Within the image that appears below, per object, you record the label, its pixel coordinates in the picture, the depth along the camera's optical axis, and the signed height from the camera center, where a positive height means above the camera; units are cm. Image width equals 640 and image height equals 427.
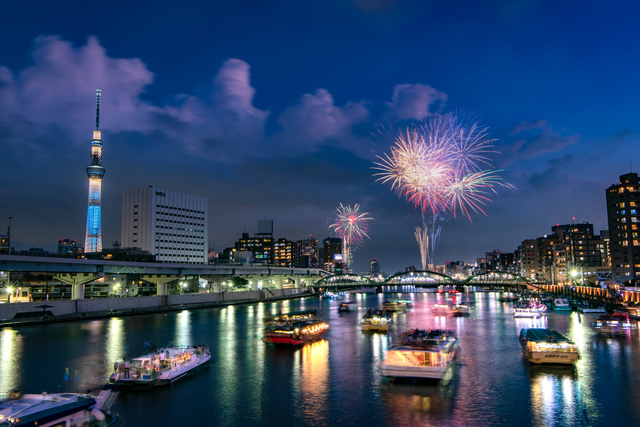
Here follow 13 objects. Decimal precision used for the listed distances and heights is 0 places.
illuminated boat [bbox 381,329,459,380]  3102 -603
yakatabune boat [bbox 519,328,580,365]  3653 -627
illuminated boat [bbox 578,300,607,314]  8606 -727
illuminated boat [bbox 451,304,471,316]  9364 -787
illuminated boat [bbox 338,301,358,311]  10450 -792
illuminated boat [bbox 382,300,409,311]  10451 -760
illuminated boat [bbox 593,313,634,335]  5853 -702
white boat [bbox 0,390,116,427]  1808 -547
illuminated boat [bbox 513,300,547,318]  8339 -721
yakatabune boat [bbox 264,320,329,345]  4931 -650
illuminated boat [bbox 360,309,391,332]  6294 -691
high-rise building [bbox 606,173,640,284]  12006 +1095
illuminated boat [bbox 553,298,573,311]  10092 -747
